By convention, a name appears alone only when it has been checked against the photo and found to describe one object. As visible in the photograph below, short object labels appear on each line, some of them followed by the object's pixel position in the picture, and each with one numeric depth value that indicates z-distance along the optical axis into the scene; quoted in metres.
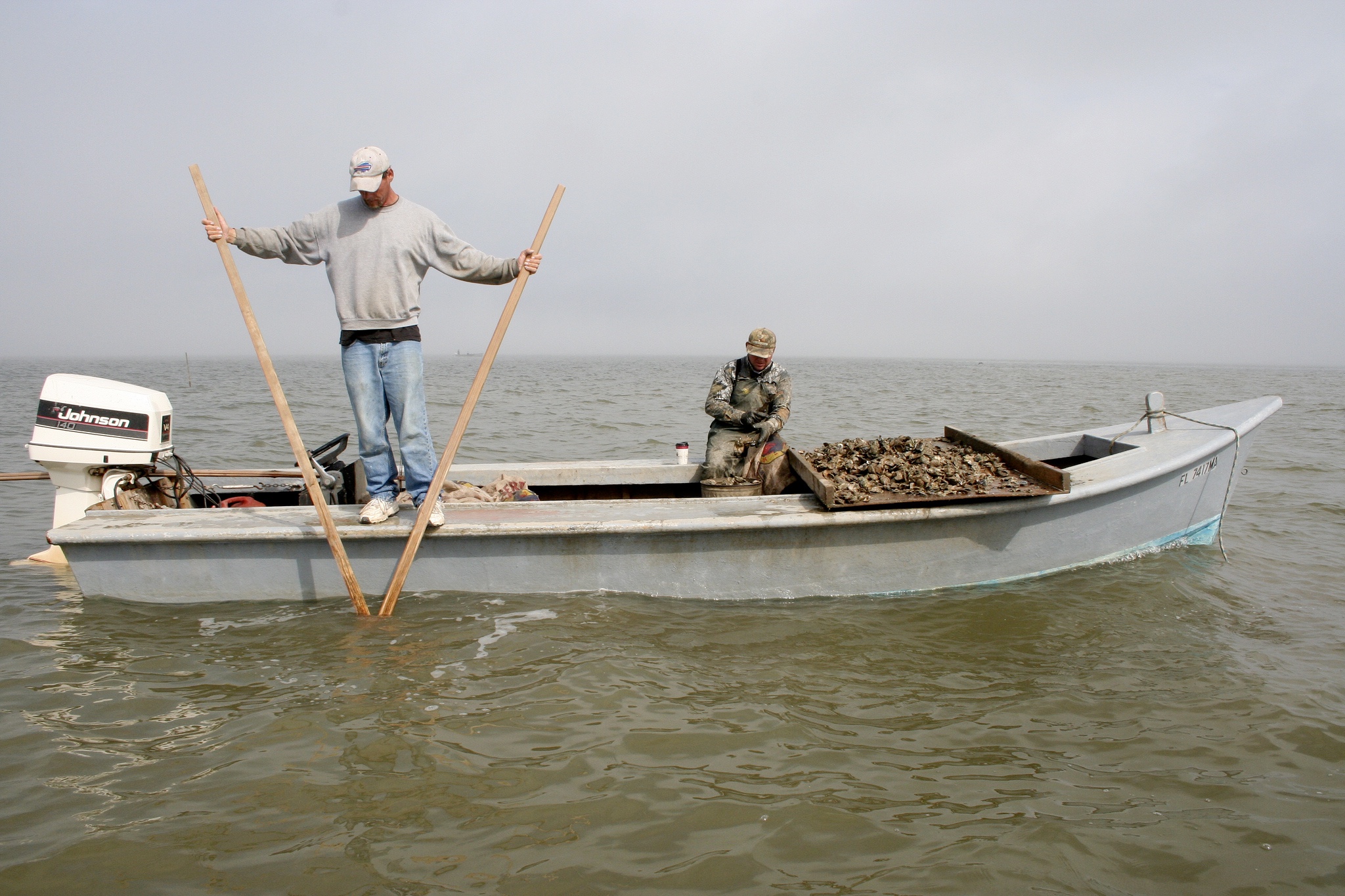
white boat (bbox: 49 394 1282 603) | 4.56
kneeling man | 5.95
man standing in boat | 4.25
